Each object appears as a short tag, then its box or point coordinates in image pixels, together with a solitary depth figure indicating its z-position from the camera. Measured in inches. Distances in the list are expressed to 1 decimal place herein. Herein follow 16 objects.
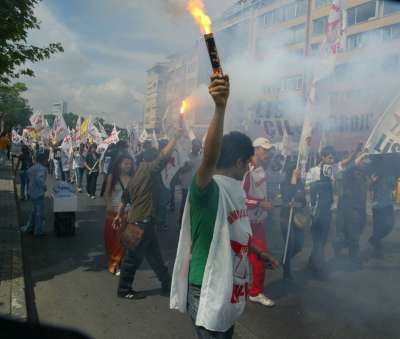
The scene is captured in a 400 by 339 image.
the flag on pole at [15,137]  1177.0
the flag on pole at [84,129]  721.0
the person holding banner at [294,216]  214.8
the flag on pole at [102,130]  902.7
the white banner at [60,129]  666.2
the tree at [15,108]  788.0
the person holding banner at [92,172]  520.4
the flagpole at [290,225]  211.8
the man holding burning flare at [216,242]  84.6
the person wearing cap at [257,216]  180.2
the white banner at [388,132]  235.9
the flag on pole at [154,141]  538.4
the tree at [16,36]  259.4
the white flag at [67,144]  639.1
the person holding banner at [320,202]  233.7
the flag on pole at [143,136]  811.4
